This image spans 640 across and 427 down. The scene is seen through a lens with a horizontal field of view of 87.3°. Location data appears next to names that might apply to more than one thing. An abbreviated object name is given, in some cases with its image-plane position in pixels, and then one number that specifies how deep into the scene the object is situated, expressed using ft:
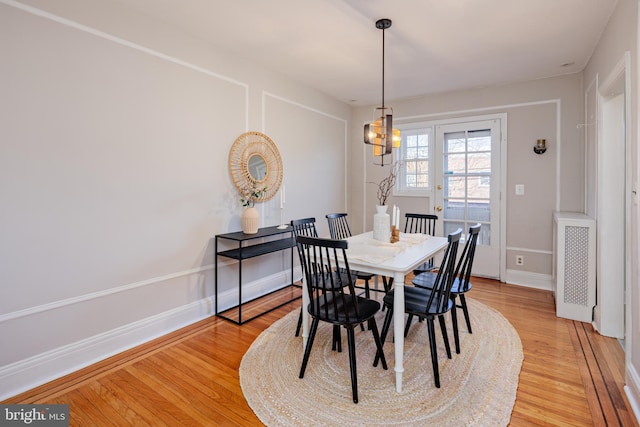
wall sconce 13.07
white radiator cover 9.88
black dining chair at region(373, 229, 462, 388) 6.68
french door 14.26
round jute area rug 5.87
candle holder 9.25
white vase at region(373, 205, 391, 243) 9.28
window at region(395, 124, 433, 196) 15.79
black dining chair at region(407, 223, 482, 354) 7.57
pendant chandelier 8.84
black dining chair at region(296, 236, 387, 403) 6.35
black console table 10.01
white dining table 6.63
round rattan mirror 11.07
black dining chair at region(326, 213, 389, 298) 10.20
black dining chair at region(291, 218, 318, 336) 9.39
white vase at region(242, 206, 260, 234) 10.68
